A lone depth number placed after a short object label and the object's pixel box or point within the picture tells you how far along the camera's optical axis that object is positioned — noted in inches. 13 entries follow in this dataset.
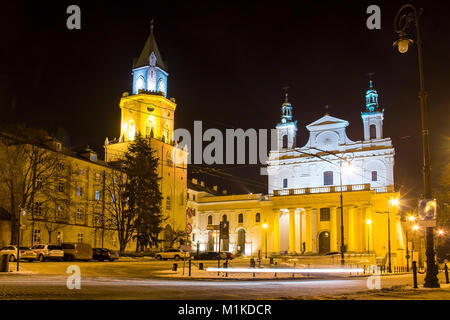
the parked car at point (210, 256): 2276.0
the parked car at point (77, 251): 1585.9
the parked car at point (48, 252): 1519.4
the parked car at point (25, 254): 1492.4
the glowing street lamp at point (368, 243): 2291.3
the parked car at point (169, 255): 2052.5
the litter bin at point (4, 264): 890.7
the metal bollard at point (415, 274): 592.4
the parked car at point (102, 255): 1729.8
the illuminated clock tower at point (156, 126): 2652.6
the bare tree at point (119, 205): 2168.8
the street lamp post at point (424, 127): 603.5
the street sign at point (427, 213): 597.0
